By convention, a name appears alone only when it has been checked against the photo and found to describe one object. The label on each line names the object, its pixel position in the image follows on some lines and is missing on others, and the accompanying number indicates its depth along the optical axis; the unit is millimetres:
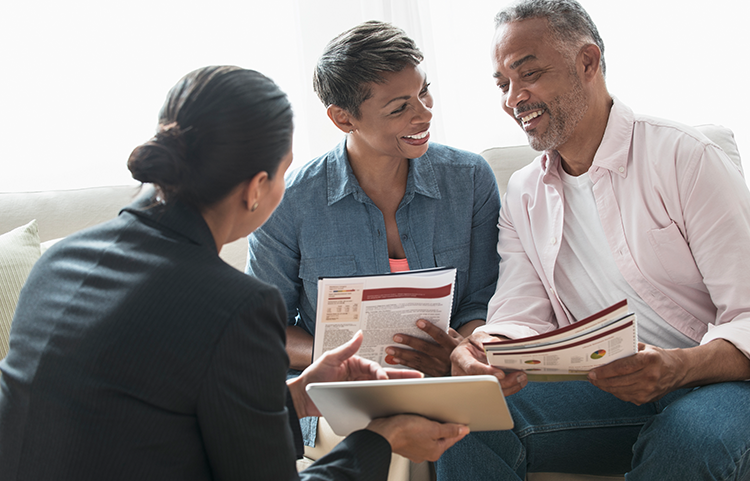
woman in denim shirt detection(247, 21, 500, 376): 1615
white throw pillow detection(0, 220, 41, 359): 1648
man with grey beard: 1125
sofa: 1688
